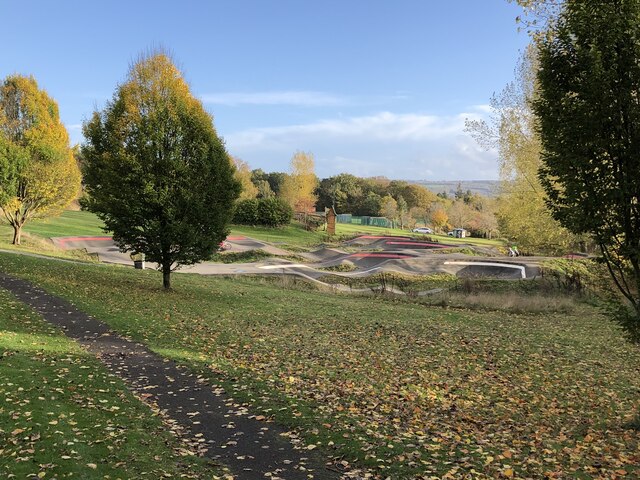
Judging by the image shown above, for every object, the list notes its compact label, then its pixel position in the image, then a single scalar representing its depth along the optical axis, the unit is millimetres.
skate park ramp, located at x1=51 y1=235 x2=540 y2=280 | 35812
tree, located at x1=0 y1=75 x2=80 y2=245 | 28172
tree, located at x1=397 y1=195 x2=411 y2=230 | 101188
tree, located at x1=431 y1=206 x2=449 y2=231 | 98888
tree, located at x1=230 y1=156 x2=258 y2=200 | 79938
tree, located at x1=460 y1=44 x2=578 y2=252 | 22375
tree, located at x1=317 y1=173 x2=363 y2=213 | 114750
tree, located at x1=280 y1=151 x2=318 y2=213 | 79312
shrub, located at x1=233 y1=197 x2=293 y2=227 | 72125
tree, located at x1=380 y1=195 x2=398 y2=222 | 100750
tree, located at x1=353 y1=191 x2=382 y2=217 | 114500
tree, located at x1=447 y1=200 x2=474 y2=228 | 96812
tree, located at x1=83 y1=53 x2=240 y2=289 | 17453
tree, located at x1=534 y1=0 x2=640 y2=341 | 6398
